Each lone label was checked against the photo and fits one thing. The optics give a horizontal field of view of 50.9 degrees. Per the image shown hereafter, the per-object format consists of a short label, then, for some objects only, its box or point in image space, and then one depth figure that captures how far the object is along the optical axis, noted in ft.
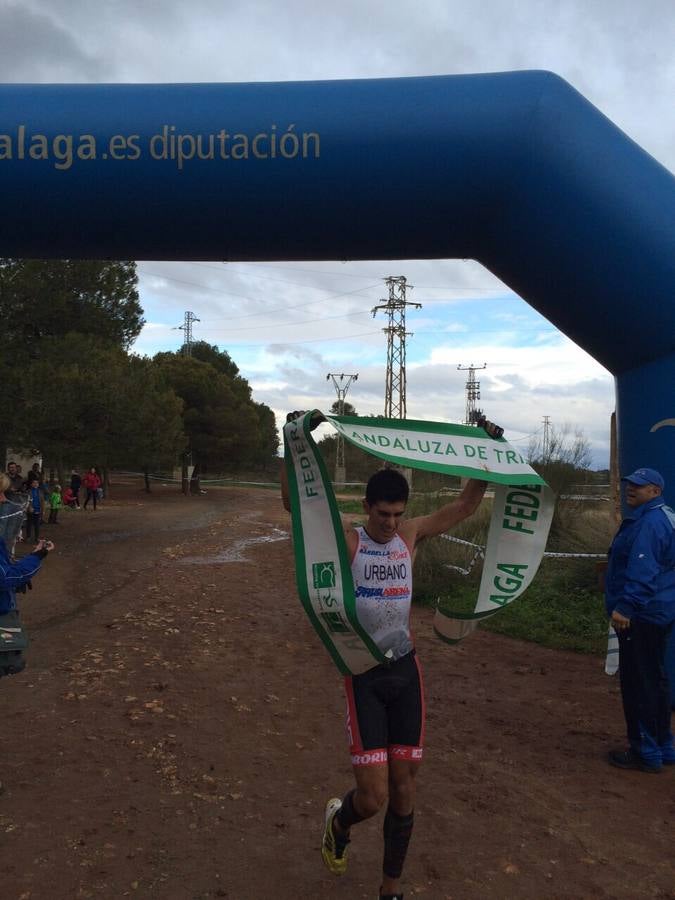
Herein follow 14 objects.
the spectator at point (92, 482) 77.71
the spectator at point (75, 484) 79.50
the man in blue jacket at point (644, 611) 13.98
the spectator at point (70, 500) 79.20
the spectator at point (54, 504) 59.00
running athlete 9.83
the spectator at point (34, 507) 44.52
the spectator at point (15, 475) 46.18
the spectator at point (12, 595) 12.30
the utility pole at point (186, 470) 117.93
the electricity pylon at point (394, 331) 122.72
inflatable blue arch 16.17
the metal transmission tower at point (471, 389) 184.68
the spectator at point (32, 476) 44.68
